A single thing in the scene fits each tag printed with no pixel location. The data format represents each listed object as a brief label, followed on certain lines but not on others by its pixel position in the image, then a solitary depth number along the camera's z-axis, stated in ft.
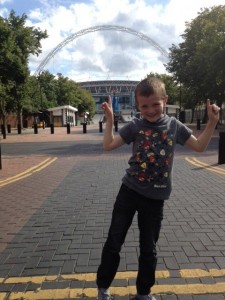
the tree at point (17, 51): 68.87
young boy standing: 6.73
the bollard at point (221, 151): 26.70
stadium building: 296.75
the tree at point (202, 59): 68.87
